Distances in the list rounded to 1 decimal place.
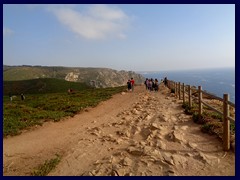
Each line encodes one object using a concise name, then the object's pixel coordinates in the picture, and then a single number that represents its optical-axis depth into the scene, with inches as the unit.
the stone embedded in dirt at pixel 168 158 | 176.1
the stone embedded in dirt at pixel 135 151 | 196.2
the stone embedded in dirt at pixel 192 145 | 211.5
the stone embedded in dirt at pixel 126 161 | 175.7
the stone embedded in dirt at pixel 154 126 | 270.1
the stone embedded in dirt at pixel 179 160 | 175.2
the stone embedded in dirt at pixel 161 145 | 210.1
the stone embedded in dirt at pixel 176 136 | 228.6
